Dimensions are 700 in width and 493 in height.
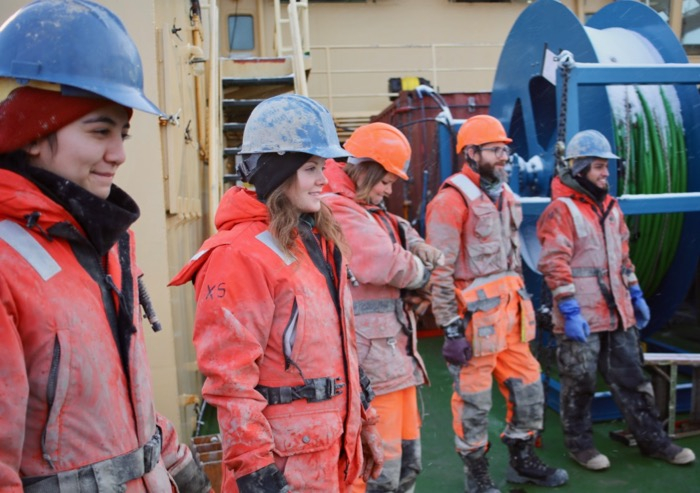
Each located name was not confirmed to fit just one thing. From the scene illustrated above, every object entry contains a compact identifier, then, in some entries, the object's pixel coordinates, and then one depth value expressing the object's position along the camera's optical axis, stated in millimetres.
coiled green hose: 5043
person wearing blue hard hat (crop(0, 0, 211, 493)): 1238
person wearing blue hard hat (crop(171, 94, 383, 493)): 1851
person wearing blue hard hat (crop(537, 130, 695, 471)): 4254
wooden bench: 4488
